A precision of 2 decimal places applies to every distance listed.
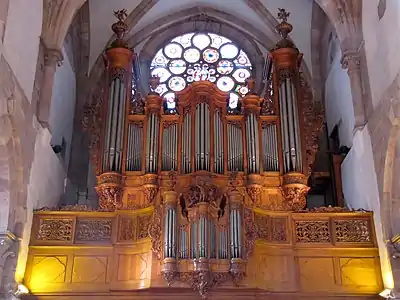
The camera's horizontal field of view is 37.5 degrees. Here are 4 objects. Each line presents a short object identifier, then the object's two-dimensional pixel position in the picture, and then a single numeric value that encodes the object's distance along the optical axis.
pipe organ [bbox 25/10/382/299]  10.03
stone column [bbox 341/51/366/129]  11.39
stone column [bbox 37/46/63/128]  11.34
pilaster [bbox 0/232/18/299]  9.52
